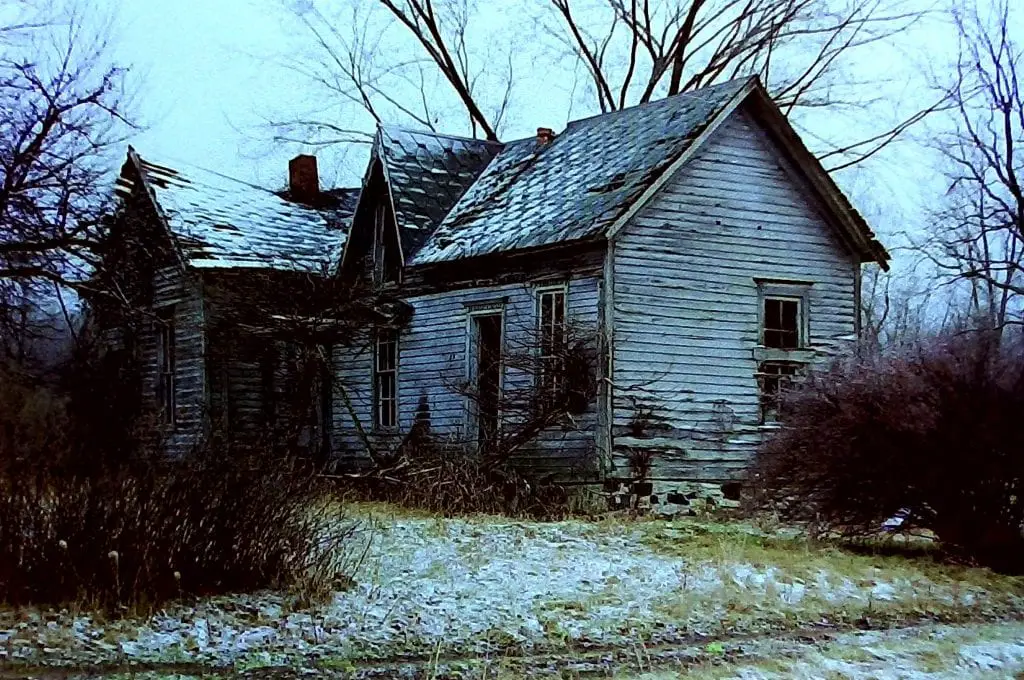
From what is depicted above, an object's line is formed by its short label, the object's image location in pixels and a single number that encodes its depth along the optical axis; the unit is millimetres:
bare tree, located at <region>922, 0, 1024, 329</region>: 33647
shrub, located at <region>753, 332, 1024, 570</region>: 12562
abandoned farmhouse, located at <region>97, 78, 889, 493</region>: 18406
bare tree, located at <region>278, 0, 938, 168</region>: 33844
